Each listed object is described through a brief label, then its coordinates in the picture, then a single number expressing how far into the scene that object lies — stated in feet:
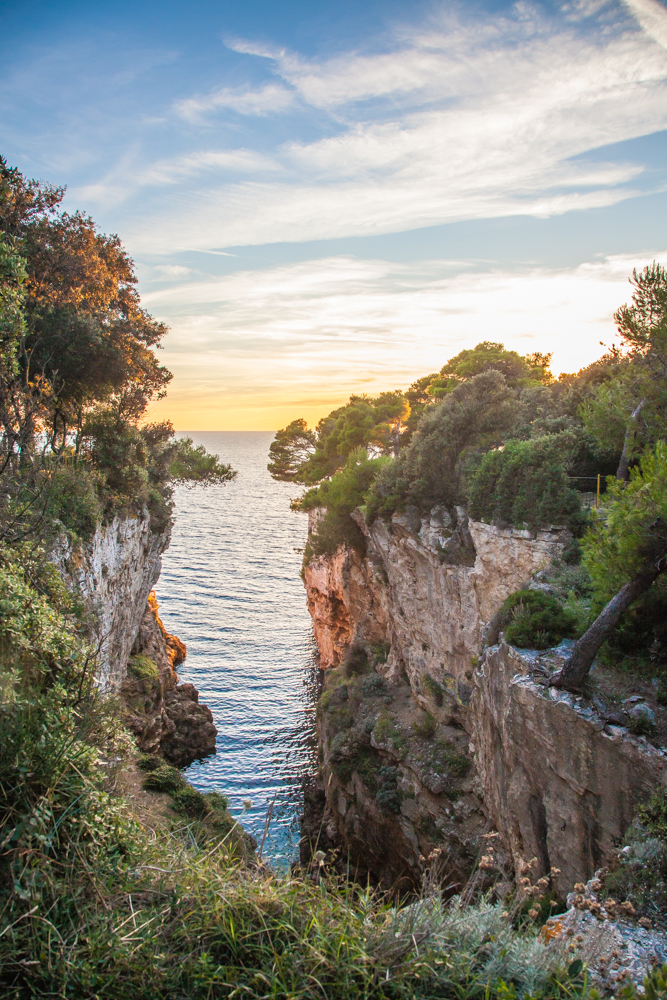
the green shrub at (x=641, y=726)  26.32
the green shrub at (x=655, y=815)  22.88
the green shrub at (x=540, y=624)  35.60
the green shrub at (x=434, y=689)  65.18
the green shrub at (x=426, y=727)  62.85
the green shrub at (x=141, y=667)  75.54
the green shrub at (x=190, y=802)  57.77
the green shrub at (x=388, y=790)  58.80
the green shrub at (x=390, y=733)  63.52
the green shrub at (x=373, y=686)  78.64
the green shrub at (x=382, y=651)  90.19
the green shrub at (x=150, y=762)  64.85
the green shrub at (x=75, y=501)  45.01
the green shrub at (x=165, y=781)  59.06
